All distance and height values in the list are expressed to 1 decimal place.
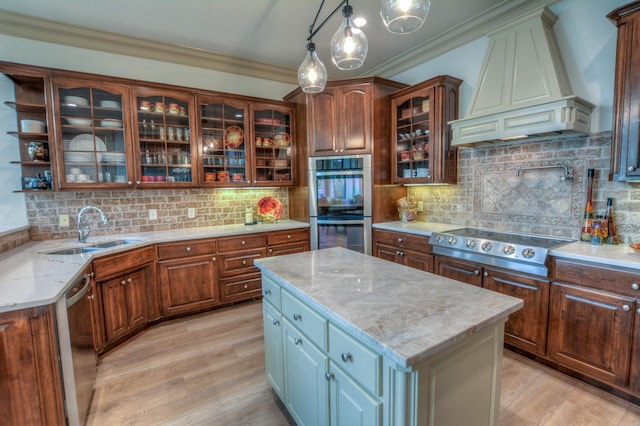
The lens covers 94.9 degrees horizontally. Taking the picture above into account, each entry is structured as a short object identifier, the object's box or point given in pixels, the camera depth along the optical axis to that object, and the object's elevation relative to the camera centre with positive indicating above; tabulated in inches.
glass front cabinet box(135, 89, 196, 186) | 122.8 +24.3
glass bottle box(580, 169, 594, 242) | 92.2 -9.3
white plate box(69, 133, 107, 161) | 112.3 +20.6
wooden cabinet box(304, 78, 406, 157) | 138.2 +35.2
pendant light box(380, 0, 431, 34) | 51.1 +31.0
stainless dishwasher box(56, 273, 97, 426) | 60.4 -34.9
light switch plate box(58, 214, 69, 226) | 116.7 -8.5
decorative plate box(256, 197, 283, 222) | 155.0 -8.9
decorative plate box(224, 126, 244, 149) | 142.9 +27.4
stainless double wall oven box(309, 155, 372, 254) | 140.9 -5.4
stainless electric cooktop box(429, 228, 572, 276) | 86.4 -20.3
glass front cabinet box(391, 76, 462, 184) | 124.7 +25.2
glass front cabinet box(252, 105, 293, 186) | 149.6 +24.5
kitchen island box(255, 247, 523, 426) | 38.3 -24.0
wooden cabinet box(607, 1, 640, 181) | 75.7 +22.8
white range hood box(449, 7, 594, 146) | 87.7 +31.0
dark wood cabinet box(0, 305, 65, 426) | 53.6 -31.6
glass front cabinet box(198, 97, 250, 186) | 136.6 +24.1
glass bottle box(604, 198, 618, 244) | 88.4 -12.7
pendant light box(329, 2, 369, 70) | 64.8 +32.5
